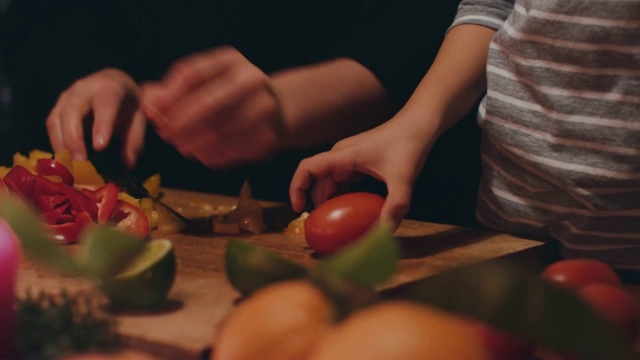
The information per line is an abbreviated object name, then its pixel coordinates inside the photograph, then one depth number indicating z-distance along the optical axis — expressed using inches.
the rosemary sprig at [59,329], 24.5
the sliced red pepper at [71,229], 43.5
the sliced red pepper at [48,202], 44.0
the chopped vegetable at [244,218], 48.8
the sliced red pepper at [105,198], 45.4
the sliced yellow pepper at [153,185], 55.9
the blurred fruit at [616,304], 24.4
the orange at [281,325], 20.2
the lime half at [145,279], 28.4
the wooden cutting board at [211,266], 28.0
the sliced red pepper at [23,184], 44.0
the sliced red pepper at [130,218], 45.7
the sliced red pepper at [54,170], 46.3
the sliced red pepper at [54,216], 43.5
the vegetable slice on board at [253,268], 24.3
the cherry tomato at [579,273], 26.3
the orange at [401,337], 18.5
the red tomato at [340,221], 40.9
